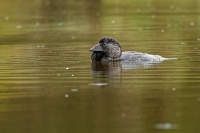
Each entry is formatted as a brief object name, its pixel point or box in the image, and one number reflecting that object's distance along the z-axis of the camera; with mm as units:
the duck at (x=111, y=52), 18750
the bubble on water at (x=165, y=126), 10711
